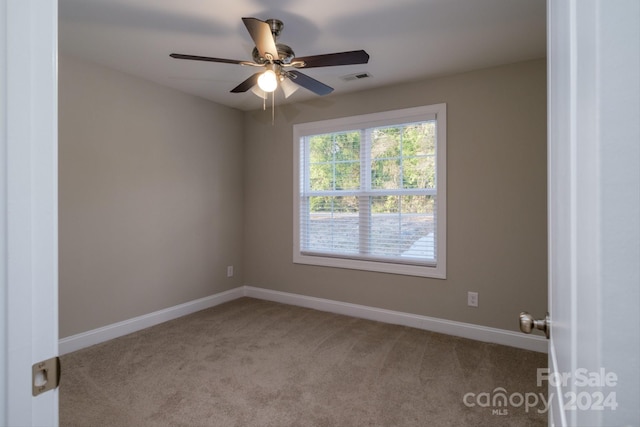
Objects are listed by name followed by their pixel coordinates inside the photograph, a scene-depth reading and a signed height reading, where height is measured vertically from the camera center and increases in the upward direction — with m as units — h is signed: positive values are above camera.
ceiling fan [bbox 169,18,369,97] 1.89 +0.98
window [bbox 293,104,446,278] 3.25 +0.23
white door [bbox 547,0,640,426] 0.32 +0.00
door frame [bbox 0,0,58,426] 0.53 +0.02
